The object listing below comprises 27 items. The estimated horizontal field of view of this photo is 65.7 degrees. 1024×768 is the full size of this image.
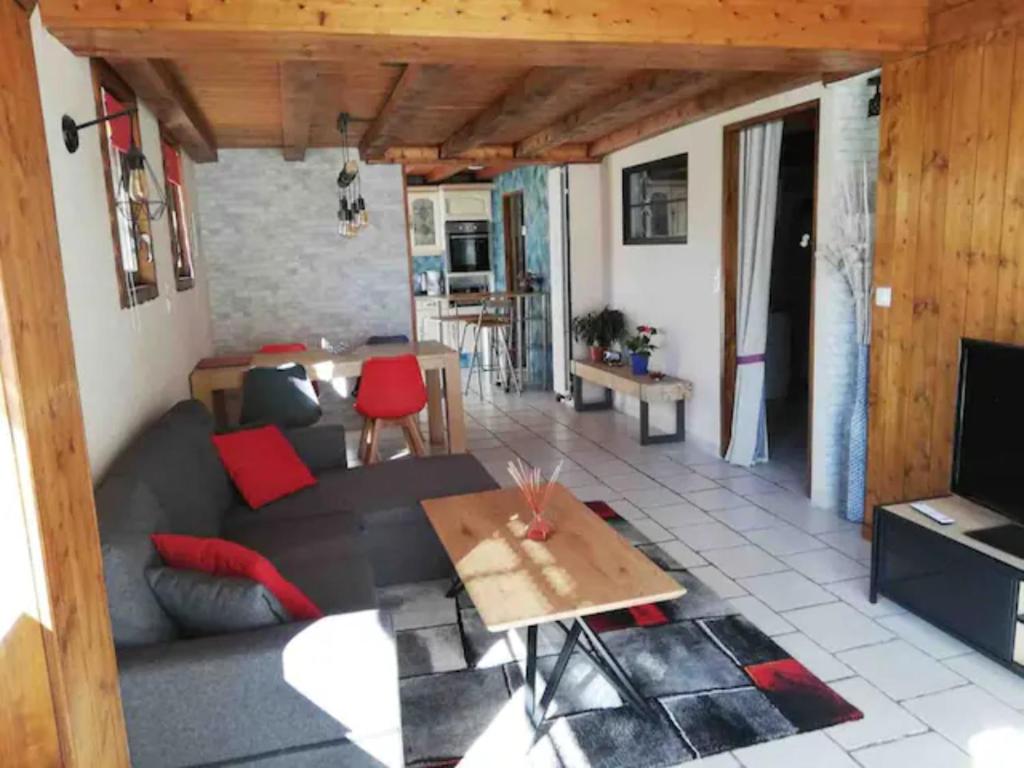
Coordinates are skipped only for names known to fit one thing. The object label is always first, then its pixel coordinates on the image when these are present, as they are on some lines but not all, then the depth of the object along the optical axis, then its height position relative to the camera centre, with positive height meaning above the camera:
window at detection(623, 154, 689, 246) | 5.92 +0.30
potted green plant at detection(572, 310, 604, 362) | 7.05 -0.80
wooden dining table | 5.08 -0.76
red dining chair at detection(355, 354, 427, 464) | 5.06 -0.91
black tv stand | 2.68 -1.24
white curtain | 5.02 -0.28
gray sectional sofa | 1.88 -1.02
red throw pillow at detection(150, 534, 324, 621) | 2.14 -0.84
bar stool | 8.27 -0.92
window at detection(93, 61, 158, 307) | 3.35 +0.28
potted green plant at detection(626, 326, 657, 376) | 6.32 -0.87
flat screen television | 2.80 -0.73
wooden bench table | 5.91 -1.14
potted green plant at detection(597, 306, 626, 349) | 6.97 -0.74
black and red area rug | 2.42 -1.51
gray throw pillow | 2.04 -0.88
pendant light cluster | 5.86 +0.32
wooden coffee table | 2.29 -1.02
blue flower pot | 6.32 -0.98
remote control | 3.02 -1.09
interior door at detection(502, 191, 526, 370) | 9.88 +0.08
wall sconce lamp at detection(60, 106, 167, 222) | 2.78 +0.35
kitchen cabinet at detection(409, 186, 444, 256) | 10.77 +0.30
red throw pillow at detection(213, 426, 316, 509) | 3.54 -0.96
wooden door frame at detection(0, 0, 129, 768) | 1.49 -0.39
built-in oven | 10.72 +0.00
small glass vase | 2.79 -1.00
